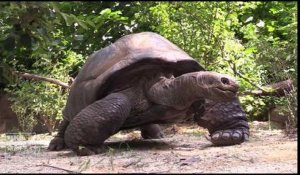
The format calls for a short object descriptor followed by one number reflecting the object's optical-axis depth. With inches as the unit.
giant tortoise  122.4
